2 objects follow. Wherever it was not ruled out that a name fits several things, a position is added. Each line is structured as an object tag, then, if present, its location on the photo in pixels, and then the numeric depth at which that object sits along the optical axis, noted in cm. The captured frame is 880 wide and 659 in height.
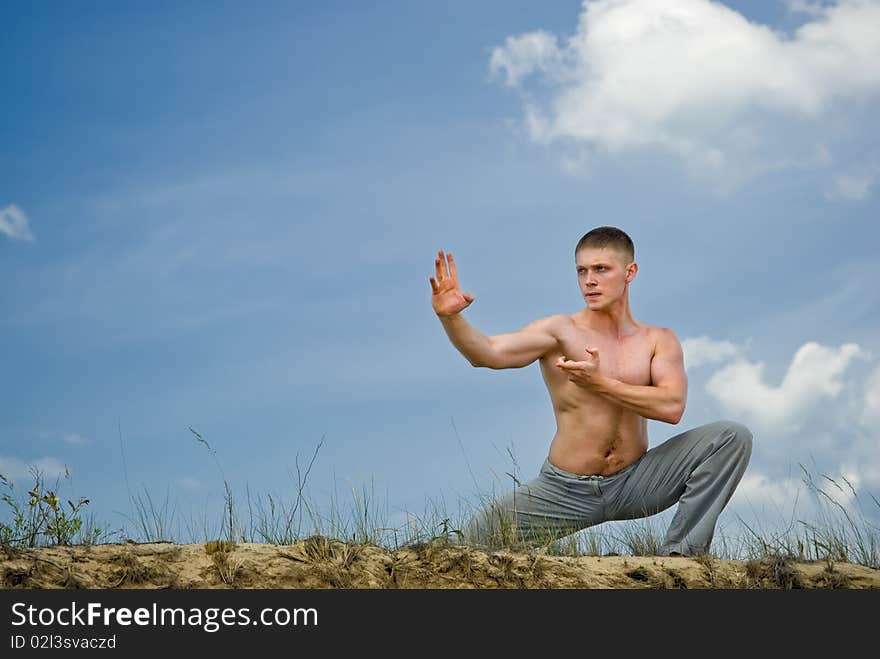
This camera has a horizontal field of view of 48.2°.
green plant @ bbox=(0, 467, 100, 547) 552
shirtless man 661
